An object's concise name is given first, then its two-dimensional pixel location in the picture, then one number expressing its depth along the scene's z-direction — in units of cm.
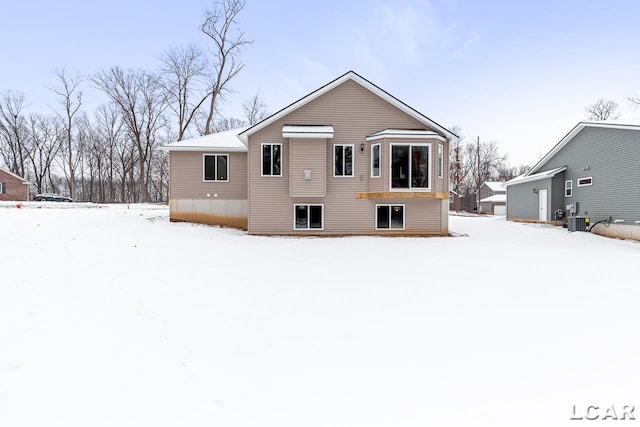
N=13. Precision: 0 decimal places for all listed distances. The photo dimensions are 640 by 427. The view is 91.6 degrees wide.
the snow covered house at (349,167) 1361
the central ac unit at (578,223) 1622
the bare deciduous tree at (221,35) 2785
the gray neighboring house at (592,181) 1385
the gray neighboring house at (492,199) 4378
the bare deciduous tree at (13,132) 4347
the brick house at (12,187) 3572
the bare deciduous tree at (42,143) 4578
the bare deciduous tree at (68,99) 3941
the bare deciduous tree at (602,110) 3766
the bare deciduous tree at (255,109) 3631
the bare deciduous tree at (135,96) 3335
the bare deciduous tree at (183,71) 3083
